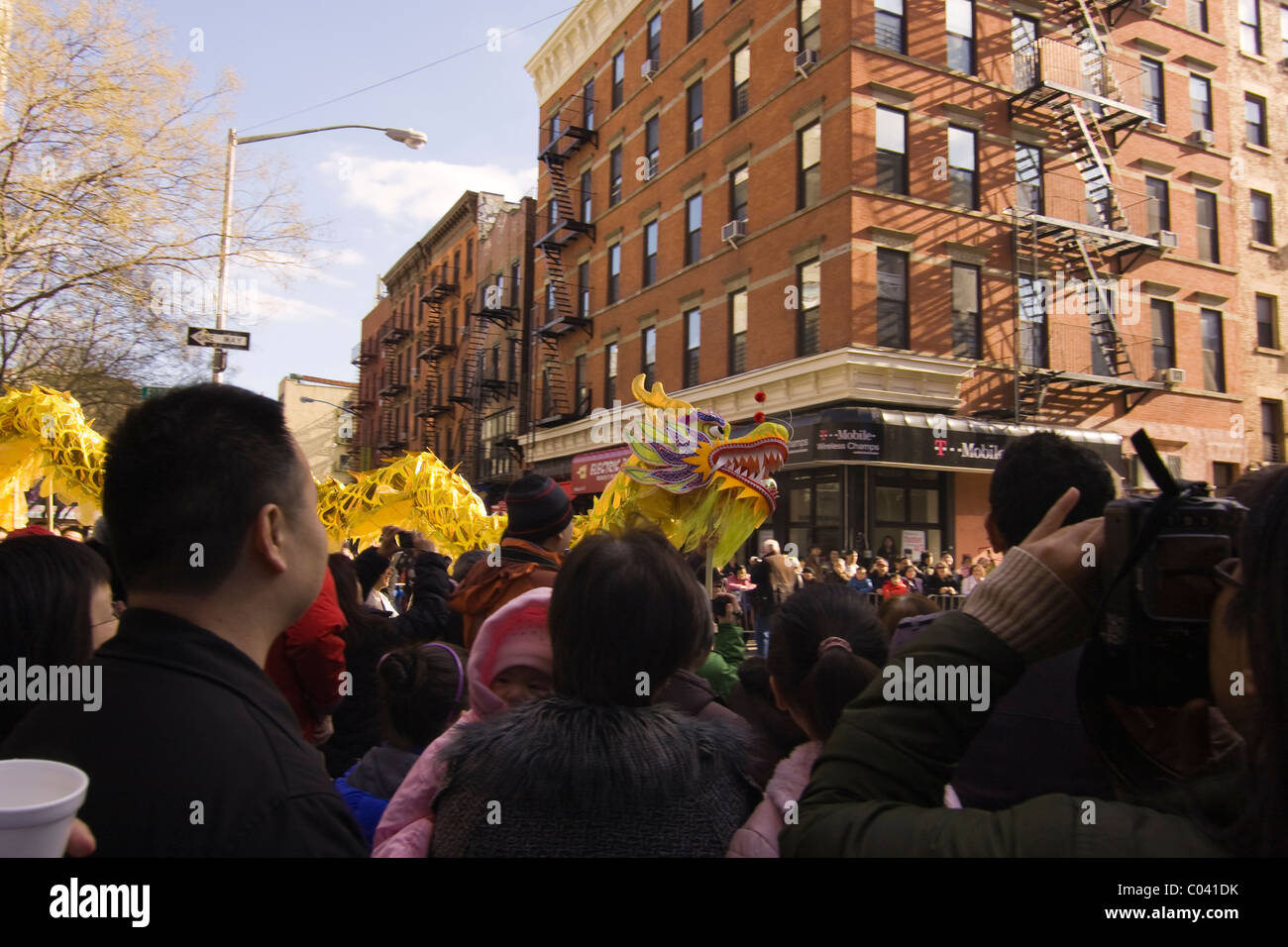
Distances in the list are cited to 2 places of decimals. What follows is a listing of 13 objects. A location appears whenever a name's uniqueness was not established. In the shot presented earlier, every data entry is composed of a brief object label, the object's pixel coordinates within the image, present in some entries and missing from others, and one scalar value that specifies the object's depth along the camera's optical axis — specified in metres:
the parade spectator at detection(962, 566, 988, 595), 13.44
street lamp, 8.96
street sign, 8.53
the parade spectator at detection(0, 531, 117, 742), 1.98
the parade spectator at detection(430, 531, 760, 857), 1.48
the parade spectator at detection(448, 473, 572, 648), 3.46
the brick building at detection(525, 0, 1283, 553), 16.33
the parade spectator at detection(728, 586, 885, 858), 1.59
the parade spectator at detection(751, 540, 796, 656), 10.88
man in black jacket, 1.18
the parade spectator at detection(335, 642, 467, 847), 2.78
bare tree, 7.20
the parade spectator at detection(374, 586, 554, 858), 1.85
